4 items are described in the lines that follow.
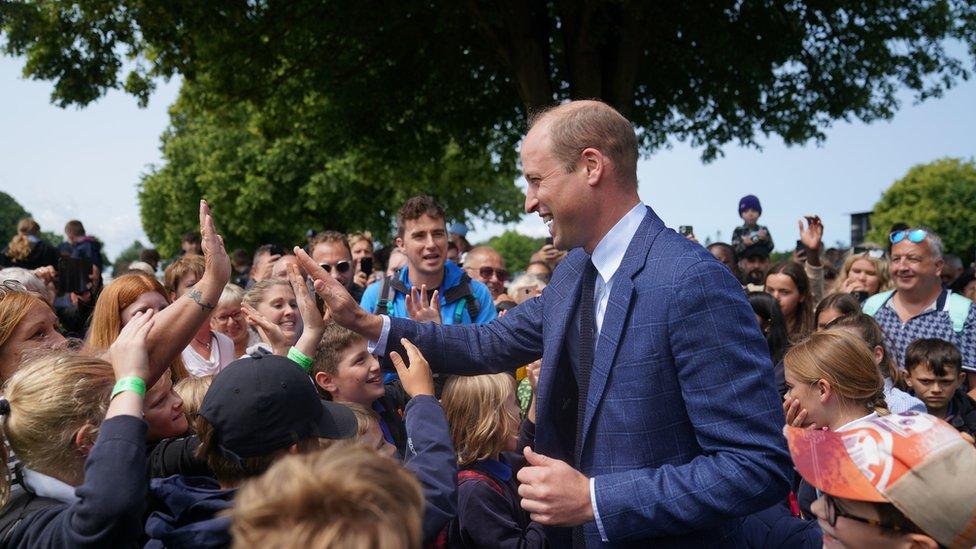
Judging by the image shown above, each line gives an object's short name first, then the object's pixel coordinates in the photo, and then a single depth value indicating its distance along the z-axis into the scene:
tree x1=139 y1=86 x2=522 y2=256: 31.41
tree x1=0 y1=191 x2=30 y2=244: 74.44
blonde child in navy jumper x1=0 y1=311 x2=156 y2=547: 2.16
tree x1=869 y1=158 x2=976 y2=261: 68.62
